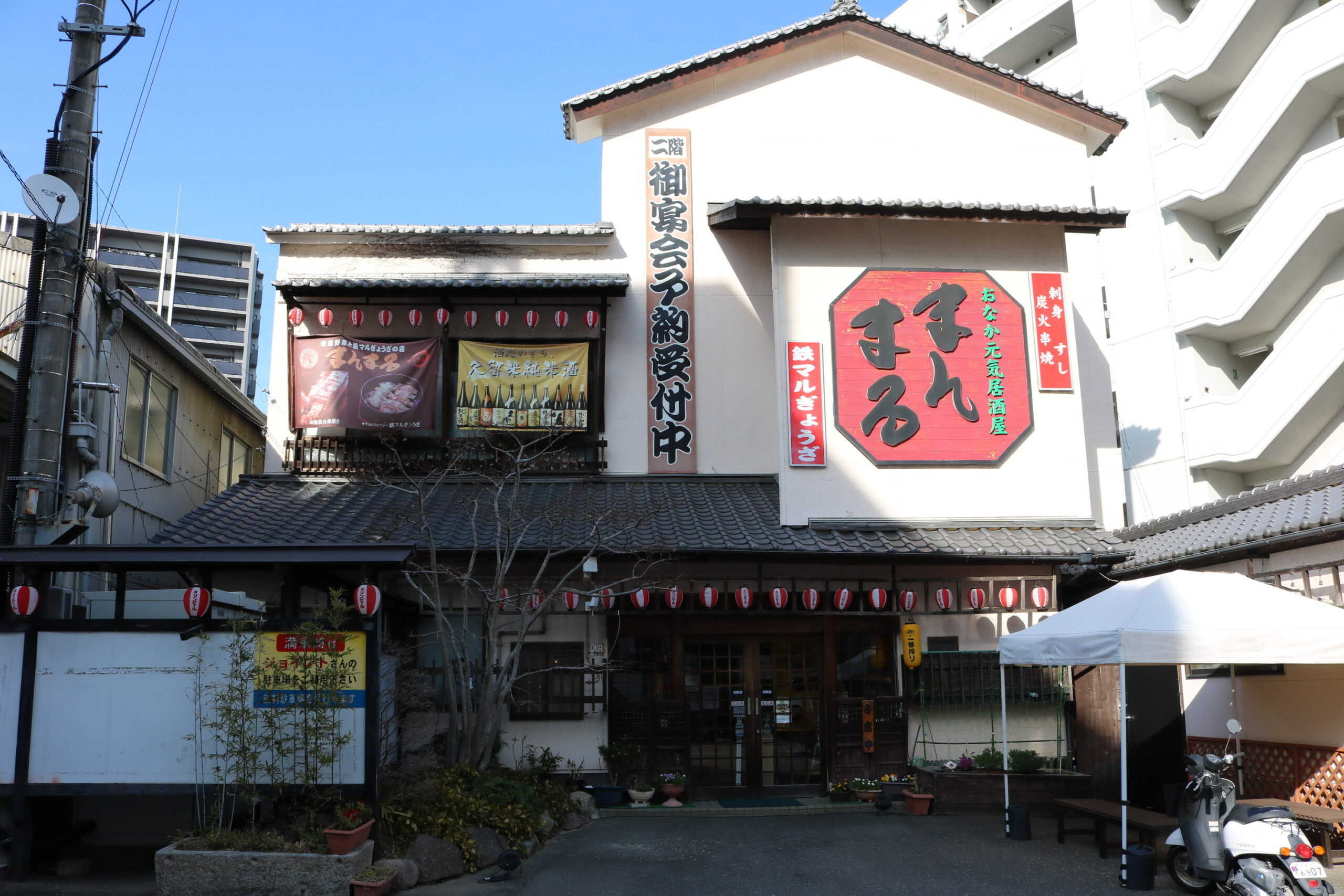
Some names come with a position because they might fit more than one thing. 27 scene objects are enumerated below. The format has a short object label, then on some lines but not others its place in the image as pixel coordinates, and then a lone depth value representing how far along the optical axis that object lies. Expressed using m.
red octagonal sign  15.37
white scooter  8.23
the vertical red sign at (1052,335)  15.82
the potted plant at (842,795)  14.21
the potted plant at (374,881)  8.73
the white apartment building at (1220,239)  21.83
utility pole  10.04
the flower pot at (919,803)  13.29
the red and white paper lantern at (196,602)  9.70
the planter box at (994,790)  13.29
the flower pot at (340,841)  8.88
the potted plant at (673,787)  14.03
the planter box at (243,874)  8.73
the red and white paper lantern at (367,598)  9.65
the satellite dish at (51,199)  10.17
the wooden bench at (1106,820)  9.76
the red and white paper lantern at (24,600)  9.62
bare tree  12.02
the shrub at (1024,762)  13.36
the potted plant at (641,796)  13.94
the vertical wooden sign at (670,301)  16.50
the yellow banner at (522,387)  15.97
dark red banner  15.81
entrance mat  14.05
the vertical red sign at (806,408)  15.12
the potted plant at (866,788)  14.09
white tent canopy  9.26
